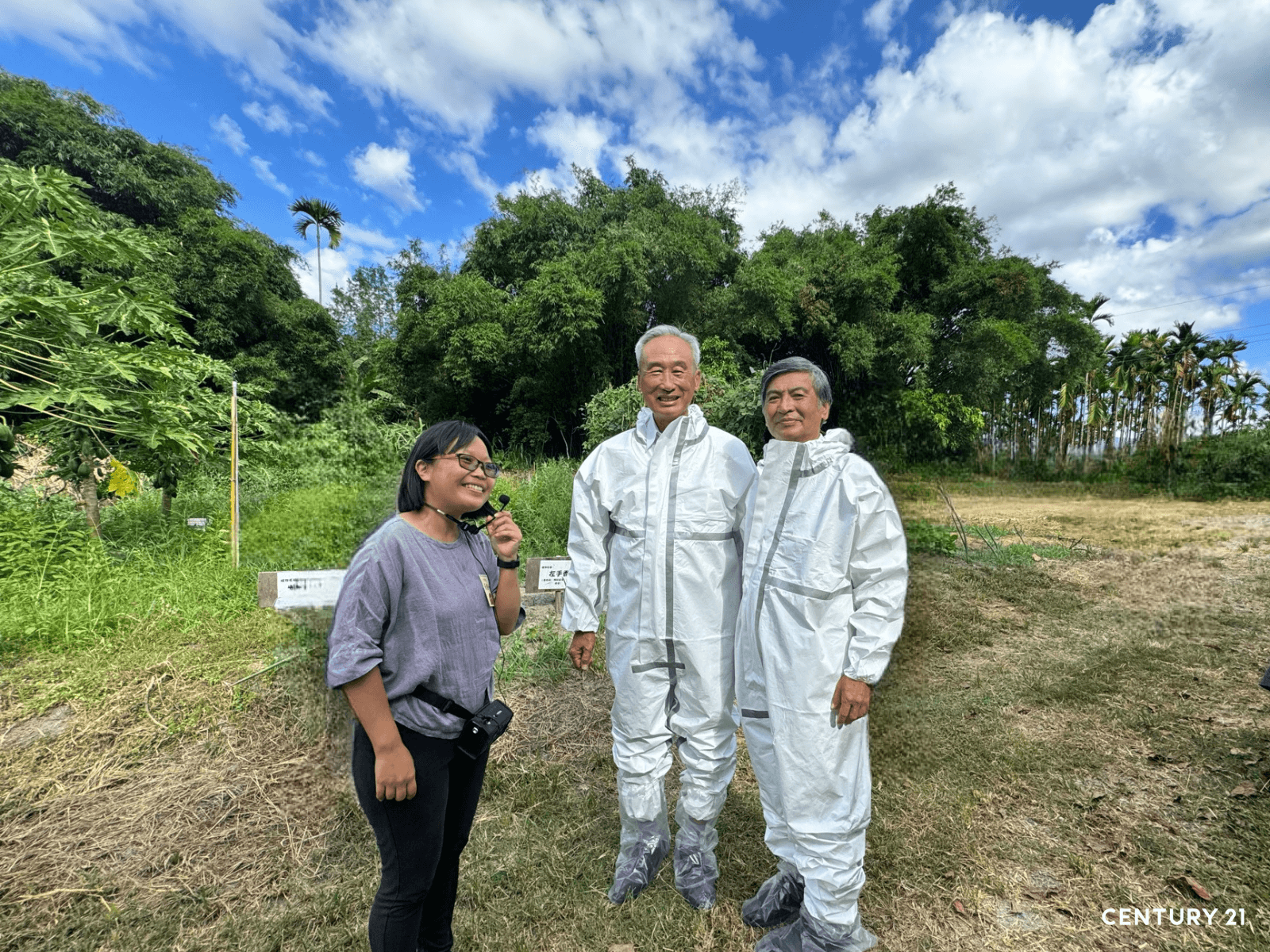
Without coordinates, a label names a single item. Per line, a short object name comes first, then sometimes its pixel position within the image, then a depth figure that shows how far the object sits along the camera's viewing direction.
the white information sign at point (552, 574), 3.24
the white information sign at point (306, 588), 2.51
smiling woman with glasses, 1.22
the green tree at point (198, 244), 13.80
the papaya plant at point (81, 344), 3.63
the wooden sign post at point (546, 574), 3.25
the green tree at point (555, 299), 12.89
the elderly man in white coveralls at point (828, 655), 1.62
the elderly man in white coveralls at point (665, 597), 1.91
